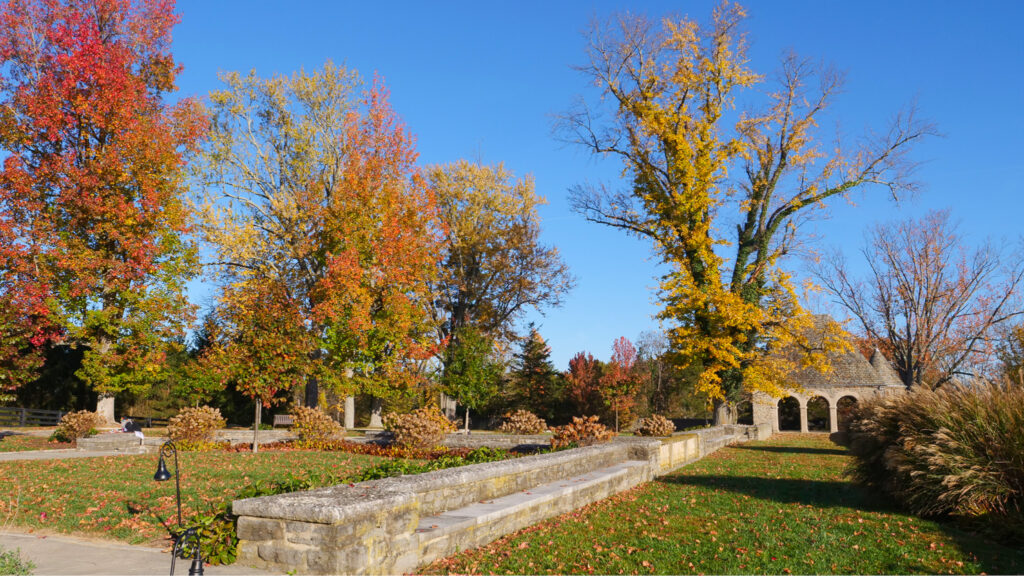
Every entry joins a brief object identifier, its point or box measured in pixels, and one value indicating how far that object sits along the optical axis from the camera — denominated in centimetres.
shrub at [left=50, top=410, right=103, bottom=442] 1748
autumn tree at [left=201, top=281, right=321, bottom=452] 1733
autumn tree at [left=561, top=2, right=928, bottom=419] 2261
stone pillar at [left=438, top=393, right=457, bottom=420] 3230
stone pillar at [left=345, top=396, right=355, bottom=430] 2776
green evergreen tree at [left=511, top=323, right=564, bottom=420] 3566
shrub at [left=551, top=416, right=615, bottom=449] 1284
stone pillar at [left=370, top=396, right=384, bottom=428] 3012
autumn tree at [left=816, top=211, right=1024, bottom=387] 2505
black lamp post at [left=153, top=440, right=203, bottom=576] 516
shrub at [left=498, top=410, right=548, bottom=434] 1941
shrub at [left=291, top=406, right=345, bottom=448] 1816
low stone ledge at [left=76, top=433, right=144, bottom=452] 1602
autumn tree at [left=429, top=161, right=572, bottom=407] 3181
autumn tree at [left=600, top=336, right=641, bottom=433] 3206
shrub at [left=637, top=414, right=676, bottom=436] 1822
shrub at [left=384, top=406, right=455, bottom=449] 1695
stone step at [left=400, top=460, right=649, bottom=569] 579
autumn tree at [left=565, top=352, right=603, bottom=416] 3425
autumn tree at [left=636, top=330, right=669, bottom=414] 4160
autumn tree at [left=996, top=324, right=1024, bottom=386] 2145
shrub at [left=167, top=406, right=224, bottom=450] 1635
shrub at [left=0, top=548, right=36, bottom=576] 450
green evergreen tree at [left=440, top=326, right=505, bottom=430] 2484
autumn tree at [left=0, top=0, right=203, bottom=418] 1892
